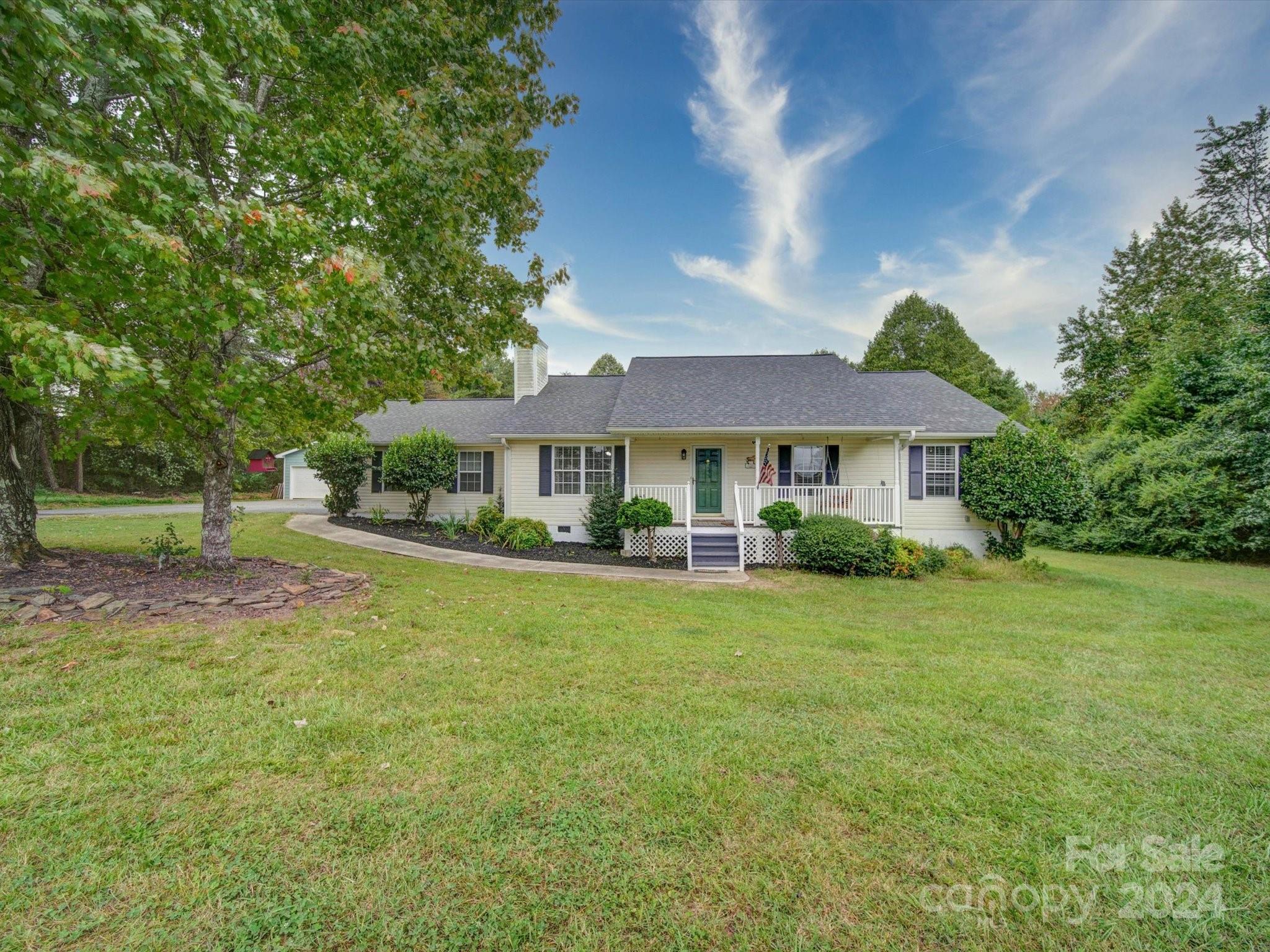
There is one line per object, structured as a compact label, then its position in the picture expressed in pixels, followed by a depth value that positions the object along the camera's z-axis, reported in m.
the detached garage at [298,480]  25.25
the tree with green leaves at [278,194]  4.13
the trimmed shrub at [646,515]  10.93
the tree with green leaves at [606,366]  38.81
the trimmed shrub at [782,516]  10.54
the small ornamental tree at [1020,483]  10.27
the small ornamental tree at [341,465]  15.37
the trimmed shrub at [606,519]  12.13
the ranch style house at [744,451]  11.42
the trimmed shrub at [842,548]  9.77
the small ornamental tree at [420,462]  14.16
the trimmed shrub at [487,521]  13.47
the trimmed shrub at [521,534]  12.09
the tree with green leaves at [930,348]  27.22
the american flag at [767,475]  12.16
